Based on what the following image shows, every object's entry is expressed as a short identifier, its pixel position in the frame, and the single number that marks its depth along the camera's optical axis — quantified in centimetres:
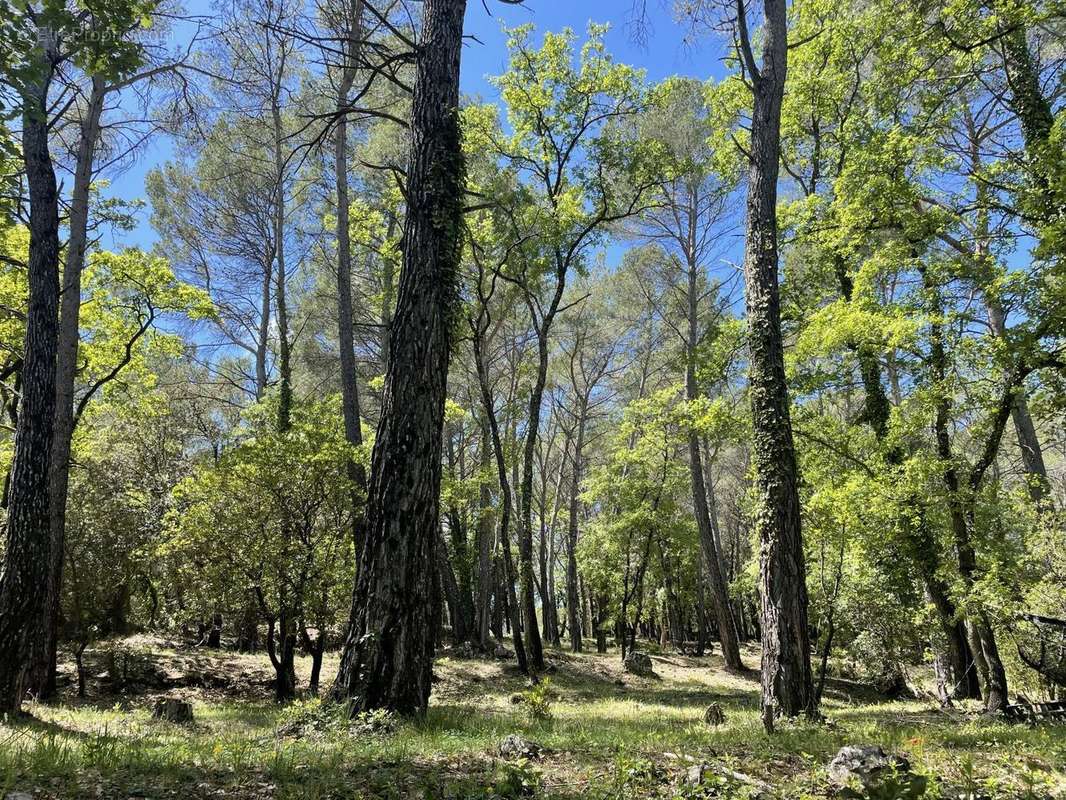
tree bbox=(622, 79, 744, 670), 1586
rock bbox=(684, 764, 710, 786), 283
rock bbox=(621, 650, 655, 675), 1609
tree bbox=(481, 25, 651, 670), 1161
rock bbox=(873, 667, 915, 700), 1369
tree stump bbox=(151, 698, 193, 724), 721
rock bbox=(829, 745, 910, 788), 278
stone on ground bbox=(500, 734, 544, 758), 333
